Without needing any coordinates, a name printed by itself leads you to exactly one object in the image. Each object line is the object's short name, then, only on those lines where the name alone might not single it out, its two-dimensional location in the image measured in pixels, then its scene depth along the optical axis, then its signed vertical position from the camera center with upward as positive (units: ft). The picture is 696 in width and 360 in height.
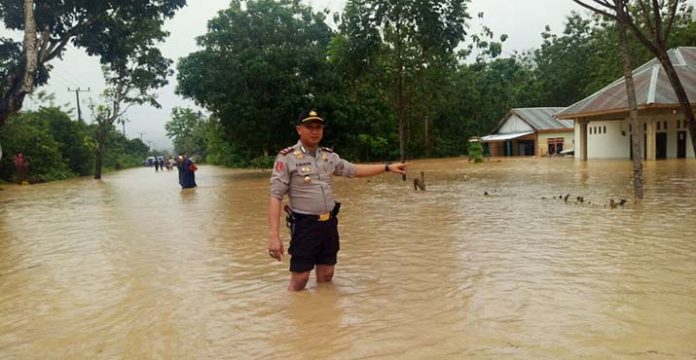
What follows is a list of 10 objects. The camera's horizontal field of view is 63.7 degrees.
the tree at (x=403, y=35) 60.70 +13.08
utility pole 146.43 +14.33
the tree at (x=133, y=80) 92.75 +14.66
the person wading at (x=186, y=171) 65.62 -1.31
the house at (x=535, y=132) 156.25 +4.64
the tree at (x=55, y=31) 57.82 +15.46
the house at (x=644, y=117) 92.68 +5.36
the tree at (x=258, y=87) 84.23 +10.94
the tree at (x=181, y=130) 279.08 +16.81
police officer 15.40 -1.19
